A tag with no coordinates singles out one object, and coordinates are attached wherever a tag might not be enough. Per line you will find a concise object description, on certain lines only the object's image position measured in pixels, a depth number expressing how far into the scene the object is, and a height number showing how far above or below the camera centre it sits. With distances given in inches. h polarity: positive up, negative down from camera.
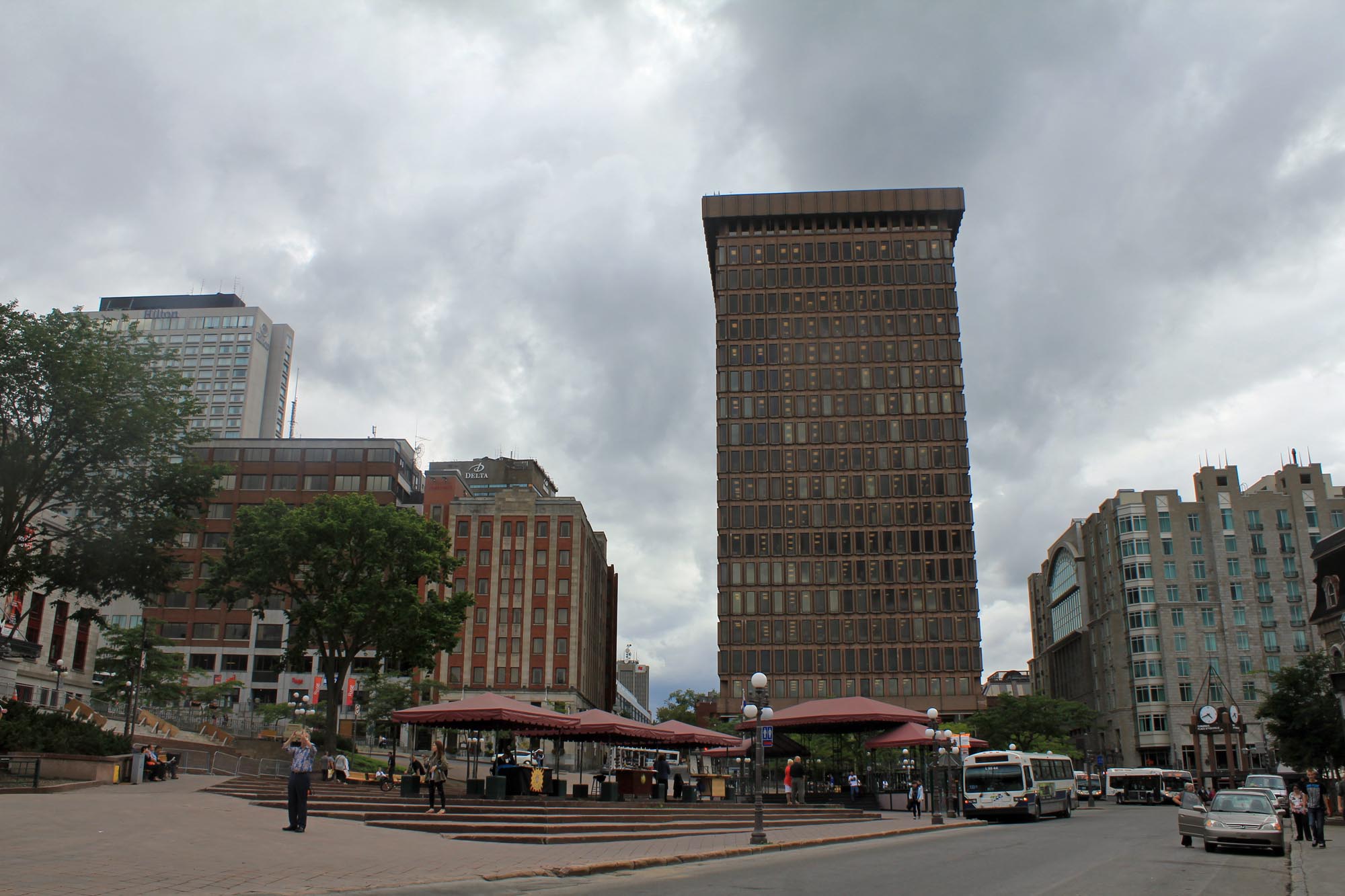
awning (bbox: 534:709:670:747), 1305.4 -32.5
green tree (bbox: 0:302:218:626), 1321.4 +326.5
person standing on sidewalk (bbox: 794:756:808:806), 1514.5 -121.8
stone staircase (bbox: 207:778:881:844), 902.4 -107.0
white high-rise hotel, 6806.1 +2354.9
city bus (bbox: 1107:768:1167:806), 2775.6 -210.1
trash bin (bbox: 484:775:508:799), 1085.1 -86.3
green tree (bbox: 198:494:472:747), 1768.0 +221.2
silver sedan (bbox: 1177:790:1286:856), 965.2 -106.5
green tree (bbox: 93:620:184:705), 2364.7 +82.9
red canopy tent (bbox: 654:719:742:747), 1439.5 -41.9
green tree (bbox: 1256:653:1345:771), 1819.6 -7.4
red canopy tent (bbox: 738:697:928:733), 1461.6 -12.3
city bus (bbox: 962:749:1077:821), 1565.0 -117.8
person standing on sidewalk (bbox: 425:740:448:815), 989.8 -64.8
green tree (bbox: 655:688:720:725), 4761.3 +4.9
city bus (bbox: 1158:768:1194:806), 2783.0 -192.2
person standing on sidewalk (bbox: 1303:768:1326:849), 1022.4 -100.4
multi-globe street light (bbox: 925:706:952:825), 1401.6 -40.1
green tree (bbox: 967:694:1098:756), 3560.5 -48.8
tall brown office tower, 4296.3 +1117.3
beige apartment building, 4005.9 +441.3
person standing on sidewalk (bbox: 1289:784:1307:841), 1070.4 -99.9
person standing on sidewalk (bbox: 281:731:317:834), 765.3 -56.4
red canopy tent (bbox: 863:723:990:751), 1518.2 -44.4
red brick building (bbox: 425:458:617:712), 3843.5 +430.1
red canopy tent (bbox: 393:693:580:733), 1112.2 -12.0
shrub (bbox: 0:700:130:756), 1182.9 -40.8
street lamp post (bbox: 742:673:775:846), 933.8 -31.7
